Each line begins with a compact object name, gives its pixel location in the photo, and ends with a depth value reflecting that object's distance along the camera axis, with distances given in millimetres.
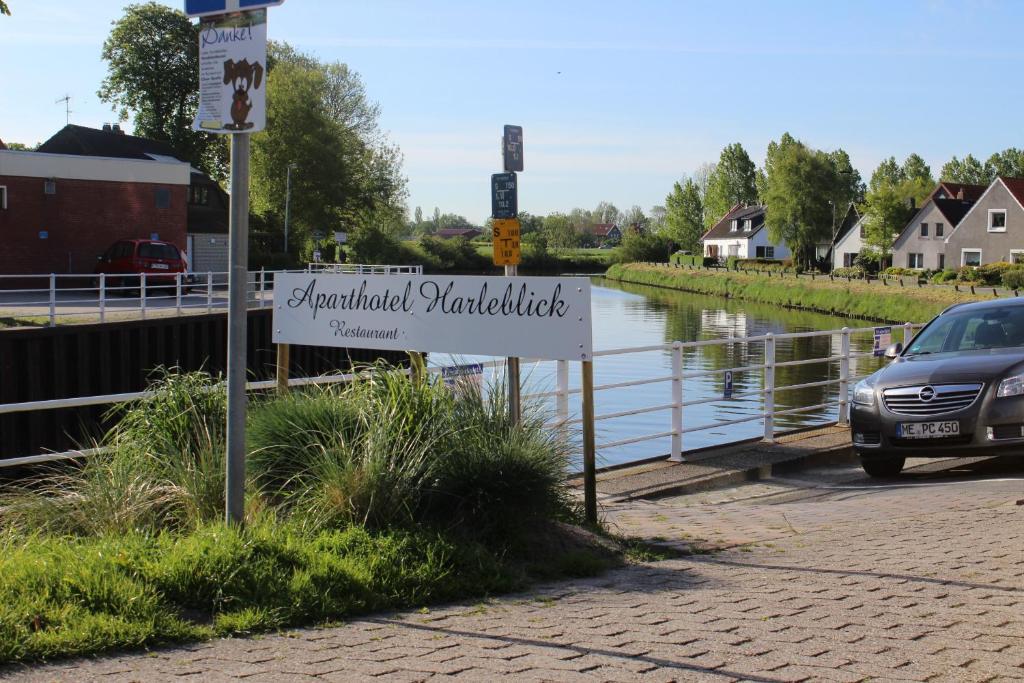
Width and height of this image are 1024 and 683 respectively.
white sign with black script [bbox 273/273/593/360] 7766
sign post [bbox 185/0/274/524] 5863
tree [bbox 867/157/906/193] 183875
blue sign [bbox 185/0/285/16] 5797
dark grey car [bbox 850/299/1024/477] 10461
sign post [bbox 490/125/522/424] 9844
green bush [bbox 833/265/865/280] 80825
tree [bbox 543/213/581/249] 172250
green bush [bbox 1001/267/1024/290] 60188
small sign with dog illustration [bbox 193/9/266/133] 5844
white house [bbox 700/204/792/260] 133625
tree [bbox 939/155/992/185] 172500
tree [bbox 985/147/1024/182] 169875
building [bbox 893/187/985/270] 89562
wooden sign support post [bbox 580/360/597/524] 7543
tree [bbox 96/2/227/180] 80812
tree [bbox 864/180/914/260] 97188
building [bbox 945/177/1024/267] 78375
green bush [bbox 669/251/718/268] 119244
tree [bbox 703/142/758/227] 153250
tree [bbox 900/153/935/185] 182625
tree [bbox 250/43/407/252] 78812
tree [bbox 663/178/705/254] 152375
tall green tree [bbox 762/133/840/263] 108750
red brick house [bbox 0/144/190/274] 42750
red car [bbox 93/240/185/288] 37000
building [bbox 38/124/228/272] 61719
